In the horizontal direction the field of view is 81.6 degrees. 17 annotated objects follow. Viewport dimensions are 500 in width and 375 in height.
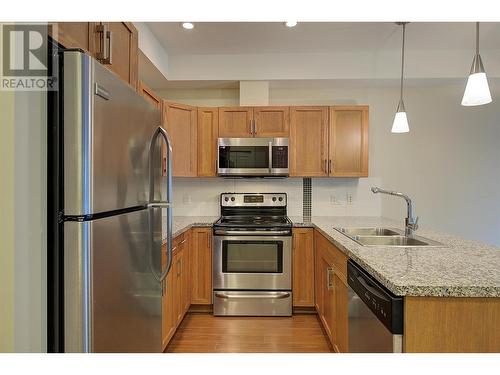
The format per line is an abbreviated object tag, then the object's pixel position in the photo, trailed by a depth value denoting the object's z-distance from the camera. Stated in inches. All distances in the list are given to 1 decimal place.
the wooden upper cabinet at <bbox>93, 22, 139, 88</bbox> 50.0
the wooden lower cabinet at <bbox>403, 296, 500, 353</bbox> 40.6
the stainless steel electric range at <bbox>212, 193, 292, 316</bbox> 112.7
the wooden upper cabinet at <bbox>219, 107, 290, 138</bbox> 125.9
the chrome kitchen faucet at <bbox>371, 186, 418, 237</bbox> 81.5
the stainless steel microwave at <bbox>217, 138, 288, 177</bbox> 123.1
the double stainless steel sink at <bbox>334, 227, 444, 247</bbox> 75.5
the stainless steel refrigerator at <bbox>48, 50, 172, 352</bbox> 35.6
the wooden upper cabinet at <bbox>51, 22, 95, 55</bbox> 38.2
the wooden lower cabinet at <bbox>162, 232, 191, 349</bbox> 85.3
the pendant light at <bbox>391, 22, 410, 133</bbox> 95.1
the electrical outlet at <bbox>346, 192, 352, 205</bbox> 138.3
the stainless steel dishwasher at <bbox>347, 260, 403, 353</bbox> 42.4
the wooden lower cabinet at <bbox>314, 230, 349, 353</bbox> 73.1
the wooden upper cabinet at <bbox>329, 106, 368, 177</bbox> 125.0
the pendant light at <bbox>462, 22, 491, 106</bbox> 62.1
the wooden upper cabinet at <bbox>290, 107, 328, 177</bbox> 125.7
